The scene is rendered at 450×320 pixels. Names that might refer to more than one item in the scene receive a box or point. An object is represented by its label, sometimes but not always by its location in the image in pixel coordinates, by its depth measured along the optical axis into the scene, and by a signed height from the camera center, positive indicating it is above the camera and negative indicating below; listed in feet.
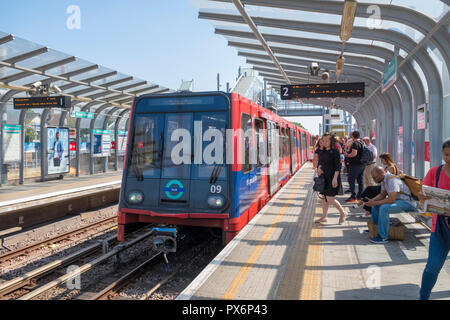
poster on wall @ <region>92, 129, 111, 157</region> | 55.83 +1.68
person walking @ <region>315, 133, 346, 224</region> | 20.16 -0.84
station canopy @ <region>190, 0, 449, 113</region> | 19.57 +9.54
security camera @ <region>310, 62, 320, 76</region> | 35.00 +8.61
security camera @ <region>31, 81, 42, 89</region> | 39.30 +7.72
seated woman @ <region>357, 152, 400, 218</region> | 18.90 -1.04
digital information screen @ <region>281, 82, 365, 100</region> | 36.04 +6.68
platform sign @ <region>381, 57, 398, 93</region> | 23.72 +5.67
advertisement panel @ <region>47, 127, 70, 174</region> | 47.09 +0.30
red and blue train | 17.93 -0.57
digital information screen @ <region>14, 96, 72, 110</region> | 39.55 +5.78
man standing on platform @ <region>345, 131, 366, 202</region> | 25.80 -0.87
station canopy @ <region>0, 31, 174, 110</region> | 32.04 +8.77
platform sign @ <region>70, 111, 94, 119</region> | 47.85 +5.34
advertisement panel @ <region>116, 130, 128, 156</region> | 60.75 +1.98
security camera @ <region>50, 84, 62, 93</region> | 40.50 +7.51
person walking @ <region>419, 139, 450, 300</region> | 9.96 -2.57
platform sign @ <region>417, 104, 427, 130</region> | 21.43 +2.27
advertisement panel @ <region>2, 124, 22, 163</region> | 40.52 +1.30
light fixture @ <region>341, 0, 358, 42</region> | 17.44 +7.26
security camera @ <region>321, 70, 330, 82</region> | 36.55 +8.17
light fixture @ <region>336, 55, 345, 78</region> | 28.97 +7.57
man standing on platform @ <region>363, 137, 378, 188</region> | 29.14 -1.17
